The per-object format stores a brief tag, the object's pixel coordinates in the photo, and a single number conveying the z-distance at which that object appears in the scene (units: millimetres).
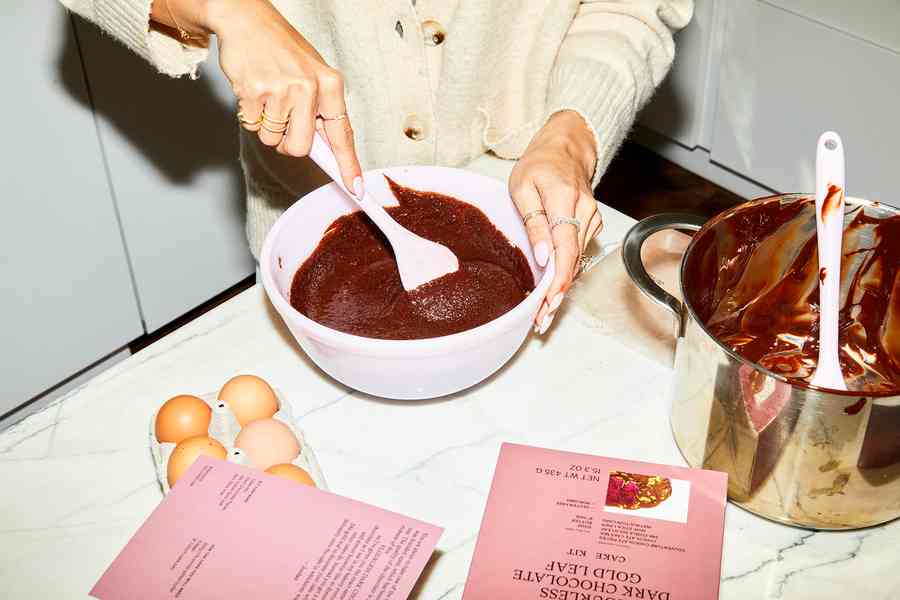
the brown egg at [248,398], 901
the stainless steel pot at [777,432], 688
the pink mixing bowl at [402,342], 824
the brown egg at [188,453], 830
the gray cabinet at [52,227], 1664
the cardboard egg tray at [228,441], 848
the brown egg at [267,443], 846
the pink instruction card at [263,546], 729
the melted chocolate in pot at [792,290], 852
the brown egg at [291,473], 823
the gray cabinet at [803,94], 2158
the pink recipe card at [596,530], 745
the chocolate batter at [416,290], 928
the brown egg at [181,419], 877
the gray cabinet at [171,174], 1802
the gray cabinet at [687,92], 2432
